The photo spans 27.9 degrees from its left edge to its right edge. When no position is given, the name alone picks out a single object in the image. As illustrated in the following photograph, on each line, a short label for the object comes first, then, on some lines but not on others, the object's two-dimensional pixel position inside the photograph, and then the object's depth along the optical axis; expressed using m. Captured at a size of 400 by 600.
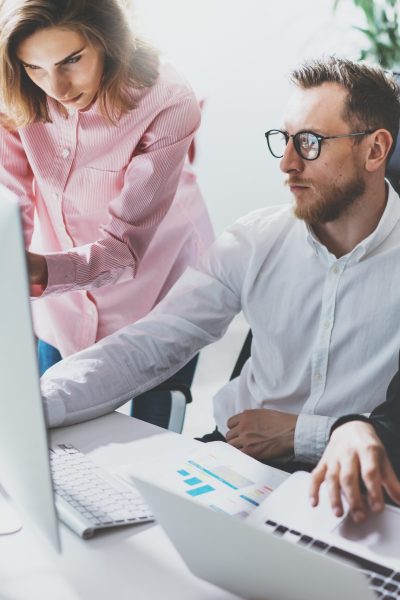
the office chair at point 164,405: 1.74
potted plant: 3.40
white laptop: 0.70
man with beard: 1.48
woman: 1.56
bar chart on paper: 1.08
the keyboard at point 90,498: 1.00
